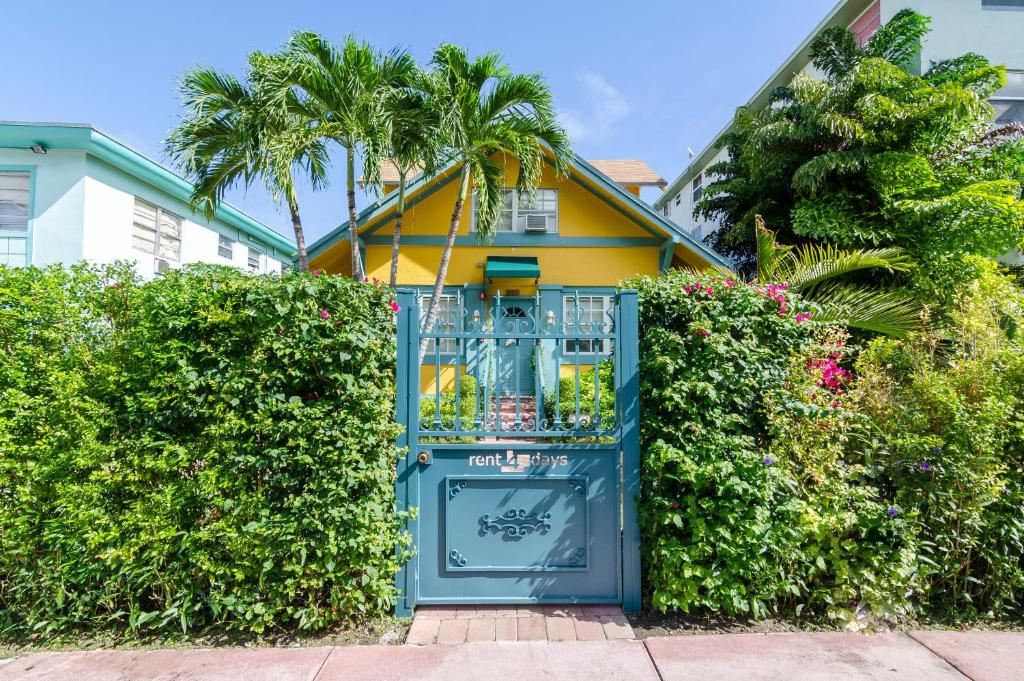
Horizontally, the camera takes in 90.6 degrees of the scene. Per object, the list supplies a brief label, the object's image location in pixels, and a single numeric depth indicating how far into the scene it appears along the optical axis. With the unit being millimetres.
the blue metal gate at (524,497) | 3688
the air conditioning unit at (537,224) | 11078
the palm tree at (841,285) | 5816
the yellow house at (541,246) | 10719
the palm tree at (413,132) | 8164
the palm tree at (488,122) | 8078
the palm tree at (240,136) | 7590
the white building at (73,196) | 8875
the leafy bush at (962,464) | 3503
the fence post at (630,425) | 3693
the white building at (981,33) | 10875
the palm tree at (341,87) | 7547
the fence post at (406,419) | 3621
